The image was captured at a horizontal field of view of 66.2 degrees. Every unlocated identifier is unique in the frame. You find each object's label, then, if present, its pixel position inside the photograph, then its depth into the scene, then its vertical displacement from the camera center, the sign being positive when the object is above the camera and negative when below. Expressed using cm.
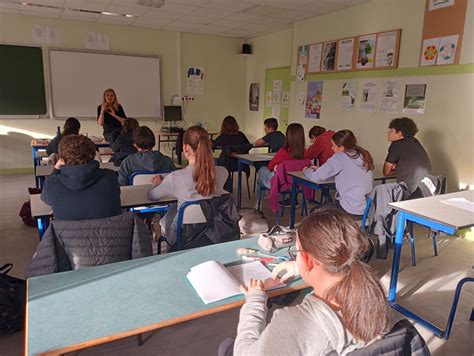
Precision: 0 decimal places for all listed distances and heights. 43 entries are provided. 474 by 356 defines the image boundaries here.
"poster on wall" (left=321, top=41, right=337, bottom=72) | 561 +80
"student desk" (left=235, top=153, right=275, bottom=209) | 443 -65
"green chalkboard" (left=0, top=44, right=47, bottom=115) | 614 +33
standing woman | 538 -19
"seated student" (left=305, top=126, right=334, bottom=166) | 445 -49
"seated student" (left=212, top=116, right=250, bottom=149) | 516 -42
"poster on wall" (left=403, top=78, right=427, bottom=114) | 432 +17
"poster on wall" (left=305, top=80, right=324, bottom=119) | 599 +15
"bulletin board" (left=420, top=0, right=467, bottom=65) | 383 +97
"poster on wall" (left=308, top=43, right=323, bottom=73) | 592 +82
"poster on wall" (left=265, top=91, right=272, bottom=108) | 753 +16
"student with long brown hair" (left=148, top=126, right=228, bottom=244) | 237 -48
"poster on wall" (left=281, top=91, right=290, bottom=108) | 692 +16
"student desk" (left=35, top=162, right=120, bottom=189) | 337 -66
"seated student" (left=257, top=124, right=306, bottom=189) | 388 -43
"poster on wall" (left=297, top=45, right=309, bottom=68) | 620 +89
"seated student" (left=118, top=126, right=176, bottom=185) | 316 -48
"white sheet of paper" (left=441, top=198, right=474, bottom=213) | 242 -62
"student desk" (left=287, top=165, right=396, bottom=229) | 338 -69
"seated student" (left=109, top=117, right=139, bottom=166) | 399 -48
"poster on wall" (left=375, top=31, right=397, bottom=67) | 464 +77
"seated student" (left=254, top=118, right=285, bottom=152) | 524 -44
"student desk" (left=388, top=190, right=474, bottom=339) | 215 -64
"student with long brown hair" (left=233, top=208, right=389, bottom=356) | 86 -47
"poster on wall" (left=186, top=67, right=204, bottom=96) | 770 +51
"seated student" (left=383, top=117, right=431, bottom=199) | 325 -43
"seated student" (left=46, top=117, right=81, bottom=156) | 410 -33
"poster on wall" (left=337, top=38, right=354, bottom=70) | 531 +81
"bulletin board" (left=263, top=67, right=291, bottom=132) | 697 +27
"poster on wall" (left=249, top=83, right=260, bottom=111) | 798 +23
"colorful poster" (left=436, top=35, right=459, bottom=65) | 390 +67
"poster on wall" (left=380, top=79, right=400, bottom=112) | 466 +19
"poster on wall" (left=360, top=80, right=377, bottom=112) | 498 +18
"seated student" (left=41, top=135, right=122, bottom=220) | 189 -45
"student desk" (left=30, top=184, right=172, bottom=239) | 224 -67
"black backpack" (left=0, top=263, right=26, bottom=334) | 210 -119
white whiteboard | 657 +38
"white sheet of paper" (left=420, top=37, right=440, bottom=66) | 411 +67
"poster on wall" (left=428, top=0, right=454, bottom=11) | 393 +117
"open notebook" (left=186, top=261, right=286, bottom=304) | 126 -64
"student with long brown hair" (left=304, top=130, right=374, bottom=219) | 308 -53
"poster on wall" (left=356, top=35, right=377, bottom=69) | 496 +79
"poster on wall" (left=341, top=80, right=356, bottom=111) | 533 +20
